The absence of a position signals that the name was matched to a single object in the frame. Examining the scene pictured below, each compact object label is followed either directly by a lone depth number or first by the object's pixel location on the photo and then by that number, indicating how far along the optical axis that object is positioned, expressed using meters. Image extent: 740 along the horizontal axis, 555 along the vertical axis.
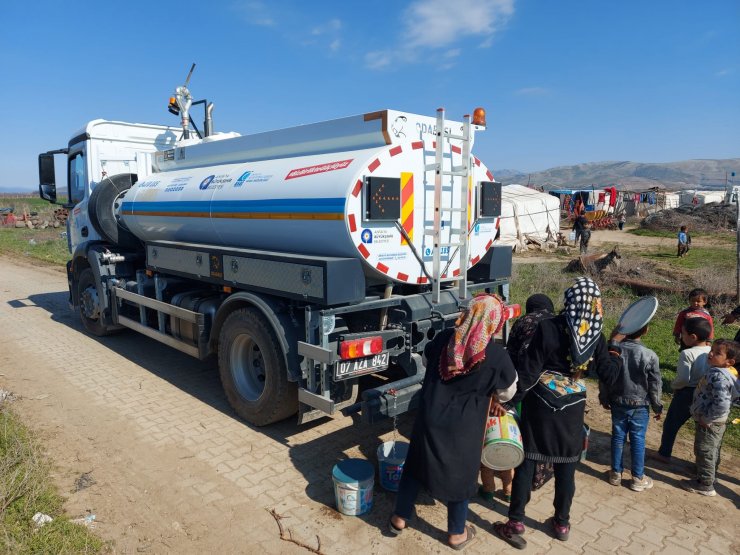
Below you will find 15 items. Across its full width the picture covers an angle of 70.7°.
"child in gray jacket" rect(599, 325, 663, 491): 3.92
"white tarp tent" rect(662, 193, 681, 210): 38.19
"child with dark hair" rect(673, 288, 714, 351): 5.01
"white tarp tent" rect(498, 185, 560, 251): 20.73
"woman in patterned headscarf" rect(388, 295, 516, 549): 3.05
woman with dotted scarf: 3.22
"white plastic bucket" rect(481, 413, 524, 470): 3.37
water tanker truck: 4.24
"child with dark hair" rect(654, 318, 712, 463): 4.20
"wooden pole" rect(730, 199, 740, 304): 8.69
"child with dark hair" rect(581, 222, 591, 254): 18.37
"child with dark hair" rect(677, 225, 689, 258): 16.67
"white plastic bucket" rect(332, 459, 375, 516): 3.62
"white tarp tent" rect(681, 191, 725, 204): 38.09
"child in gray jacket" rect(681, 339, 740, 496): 3.80
